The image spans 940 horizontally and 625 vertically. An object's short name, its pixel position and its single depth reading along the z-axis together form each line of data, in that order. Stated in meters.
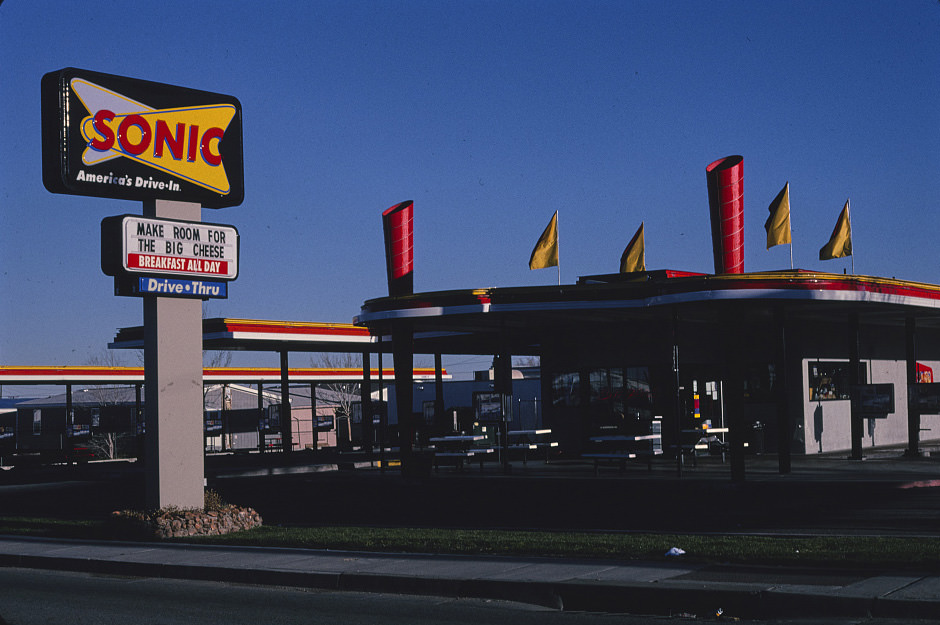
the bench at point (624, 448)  22.00
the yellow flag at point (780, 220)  24.67
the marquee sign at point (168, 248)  15.64
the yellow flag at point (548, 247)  27.12
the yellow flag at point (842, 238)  25.72
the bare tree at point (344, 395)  76.31
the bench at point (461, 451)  24.72
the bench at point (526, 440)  25.31
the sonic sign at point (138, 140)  15.49
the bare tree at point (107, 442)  55.31
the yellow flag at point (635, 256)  28.88
